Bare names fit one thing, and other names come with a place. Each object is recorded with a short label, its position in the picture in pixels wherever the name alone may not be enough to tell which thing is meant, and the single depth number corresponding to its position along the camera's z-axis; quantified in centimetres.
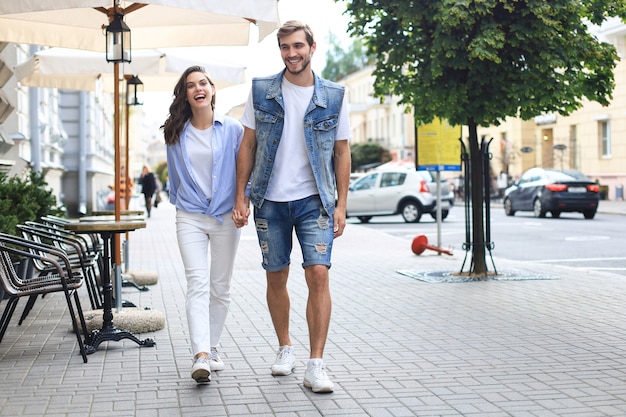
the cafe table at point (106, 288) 718
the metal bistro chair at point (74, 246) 805
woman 600
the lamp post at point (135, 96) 1208
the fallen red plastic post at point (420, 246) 1564
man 578
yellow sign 1579
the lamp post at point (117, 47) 827
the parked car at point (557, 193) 2734
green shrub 976
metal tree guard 1202
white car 2802
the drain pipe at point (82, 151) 2739
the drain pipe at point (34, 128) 1878
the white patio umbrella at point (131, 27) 879
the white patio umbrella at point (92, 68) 1158
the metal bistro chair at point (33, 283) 651
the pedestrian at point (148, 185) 3231
